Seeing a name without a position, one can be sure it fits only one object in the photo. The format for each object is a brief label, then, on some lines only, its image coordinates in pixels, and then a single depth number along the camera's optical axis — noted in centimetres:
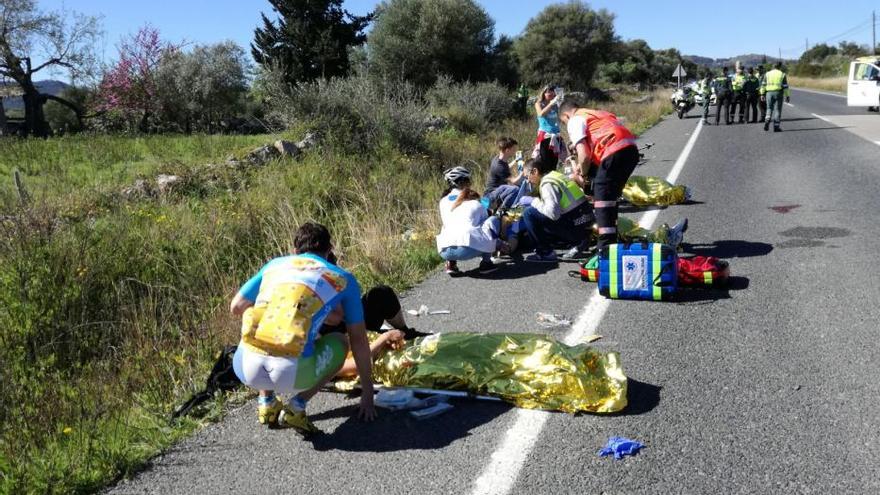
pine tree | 3406
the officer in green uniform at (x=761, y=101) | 2197
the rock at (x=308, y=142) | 1430
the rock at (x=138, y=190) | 1058
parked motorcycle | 2841
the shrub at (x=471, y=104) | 2202
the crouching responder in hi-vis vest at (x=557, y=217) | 732
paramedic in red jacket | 692
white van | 2505
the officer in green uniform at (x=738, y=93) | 2186
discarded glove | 337
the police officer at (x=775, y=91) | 1797
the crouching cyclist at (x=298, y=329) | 362
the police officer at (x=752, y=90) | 2202
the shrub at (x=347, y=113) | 1488
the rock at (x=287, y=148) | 1360
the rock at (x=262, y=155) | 1308
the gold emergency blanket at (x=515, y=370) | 389
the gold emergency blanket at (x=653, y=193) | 984
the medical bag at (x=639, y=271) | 569
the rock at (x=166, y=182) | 1099
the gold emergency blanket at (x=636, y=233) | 714
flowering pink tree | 2136
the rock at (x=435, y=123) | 1944
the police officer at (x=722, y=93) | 2253
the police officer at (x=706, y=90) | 2375
